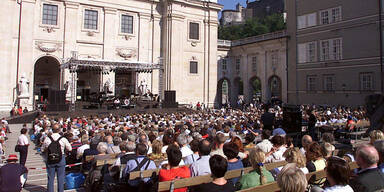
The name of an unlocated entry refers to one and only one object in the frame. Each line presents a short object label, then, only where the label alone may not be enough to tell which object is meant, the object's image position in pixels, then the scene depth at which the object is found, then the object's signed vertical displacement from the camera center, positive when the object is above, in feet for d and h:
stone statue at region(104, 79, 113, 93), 95.50 +5.38
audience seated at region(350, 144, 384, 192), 10.69 -2.76
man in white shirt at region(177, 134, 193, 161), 18.86 -3.04
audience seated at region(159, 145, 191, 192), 13.50 -3.32
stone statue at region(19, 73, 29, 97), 82.38 +4.61
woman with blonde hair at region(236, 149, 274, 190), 12.12 -3.19
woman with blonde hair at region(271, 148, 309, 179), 13.82 -2.73
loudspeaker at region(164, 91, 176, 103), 94.79 +2.02
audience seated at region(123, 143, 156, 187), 15.57 -3.44
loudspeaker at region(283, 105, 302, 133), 33.71 -2.06
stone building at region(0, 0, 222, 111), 86.99 +20.84
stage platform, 70.18 -2.72
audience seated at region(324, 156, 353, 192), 9.75 -2.56
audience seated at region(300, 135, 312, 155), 18.59 -2.54
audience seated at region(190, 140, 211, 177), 14.51 -3.21
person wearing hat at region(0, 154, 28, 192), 15.52 -4.17
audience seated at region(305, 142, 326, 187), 14.75 -3.03
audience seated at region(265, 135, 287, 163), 17.51 -3.09
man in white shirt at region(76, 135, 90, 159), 25.39 -4.08
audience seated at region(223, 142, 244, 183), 15.26 -3.05
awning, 79.89 +11.50
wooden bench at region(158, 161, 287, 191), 12.46 -3.68
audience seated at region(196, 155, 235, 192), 11.21 -3.16
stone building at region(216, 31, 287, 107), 118.32 +17.94
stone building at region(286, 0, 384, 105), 90.74 +18.37
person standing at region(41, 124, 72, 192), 20.08 -4.69
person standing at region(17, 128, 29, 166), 28.32 -4.45
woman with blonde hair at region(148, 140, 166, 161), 17.04 -2.99
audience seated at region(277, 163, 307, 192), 8.86 -2.48
